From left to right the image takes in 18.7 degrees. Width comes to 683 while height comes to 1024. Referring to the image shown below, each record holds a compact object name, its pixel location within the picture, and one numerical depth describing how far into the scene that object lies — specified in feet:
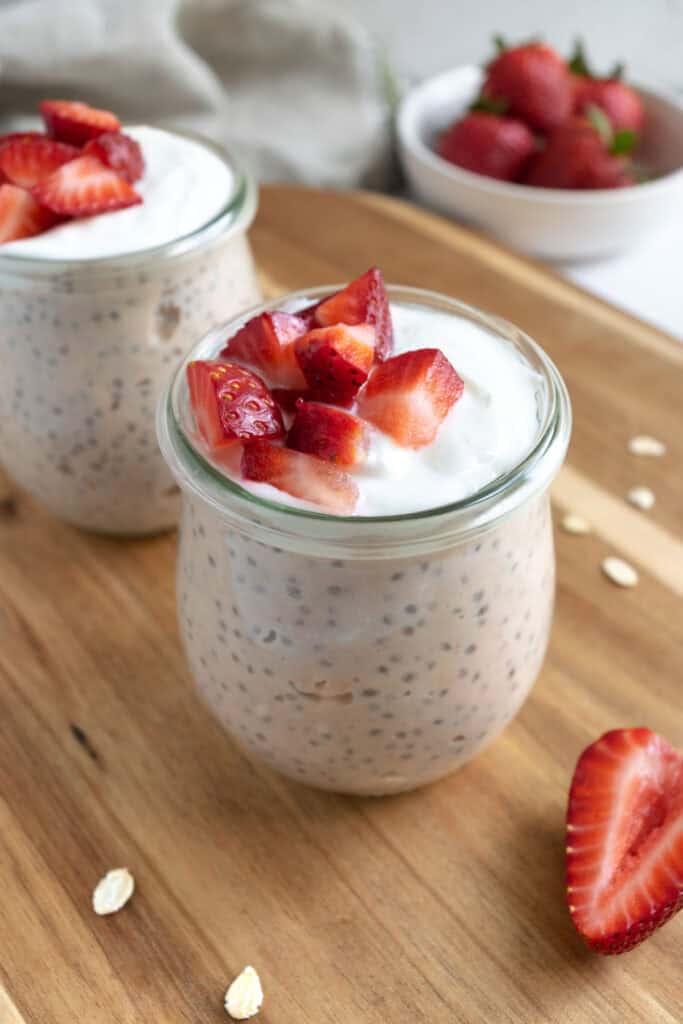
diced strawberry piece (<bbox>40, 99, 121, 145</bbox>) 1.38
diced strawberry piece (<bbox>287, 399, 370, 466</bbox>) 1.11
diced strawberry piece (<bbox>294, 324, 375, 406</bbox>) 1.14
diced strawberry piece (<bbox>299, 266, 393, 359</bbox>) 1.18
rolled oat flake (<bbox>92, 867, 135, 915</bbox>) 1.20
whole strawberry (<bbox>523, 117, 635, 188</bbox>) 1.88
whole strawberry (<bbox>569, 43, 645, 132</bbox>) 1.95
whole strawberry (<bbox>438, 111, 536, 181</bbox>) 1.92
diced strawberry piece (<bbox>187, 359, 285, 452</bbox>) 1.12
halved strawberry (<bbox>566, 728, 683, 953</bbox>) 1.14
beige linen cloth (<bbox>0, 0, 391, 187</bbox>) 1.96
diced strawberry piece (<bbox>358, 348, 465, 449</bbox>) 1.12
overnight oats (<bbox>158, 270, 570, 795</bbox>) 1.11
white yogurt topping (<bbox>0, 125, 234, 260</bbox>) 1.31
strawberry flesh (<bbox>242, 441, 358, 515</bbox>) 1.10
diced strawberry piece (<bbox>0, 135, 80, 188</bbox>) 1.34
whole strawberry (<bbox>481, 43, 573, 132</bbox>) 1.94
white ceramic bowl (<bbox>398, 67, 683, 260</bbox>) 1.82
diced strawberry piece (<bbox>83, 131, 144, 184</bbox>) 1.34
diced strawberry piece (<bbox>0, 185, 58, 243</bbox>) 1.31
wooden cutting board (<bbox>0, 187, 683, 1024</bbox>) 1.16
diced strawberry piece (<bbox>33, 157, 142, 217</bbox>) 1.32
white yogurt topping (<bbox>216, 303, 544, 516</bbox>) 1.11
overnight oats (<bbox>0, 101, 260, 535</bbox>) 1.31
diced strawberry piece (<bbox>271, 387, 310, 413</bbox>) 1.16
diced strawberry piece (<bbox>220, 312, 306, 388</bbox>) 1.16
